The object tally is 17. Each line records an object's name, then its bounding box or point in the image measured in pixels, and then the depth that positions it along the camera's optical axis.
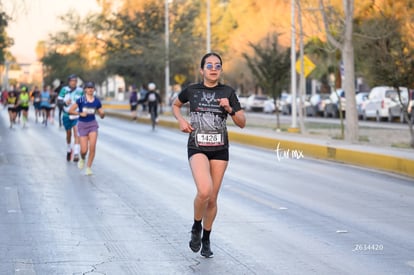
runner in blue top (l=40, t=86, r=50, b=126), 39.78
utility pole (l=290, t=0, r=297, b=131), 30.88
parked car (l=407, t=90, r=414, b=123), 35.75
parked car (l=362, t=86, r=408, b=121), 41.81
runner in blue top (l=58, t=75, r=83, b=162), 19.55
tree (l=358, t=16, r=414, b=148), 23.34
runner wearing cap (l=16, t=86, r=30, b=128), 37.56
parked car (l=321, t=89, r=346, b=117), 49.09
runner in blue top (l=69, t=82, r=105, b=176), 16.83
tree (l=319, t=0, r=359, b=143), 25.11
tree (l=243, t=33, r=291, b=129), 34.12
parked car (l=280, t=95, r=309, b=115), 58.07
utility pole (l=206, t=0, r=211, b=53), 45.56
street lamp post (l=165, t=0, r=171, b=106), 51.88
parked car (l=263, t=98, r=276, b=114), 62.81
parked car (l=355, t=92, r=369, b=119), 45.41
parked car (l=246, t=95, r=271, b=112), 69.19
